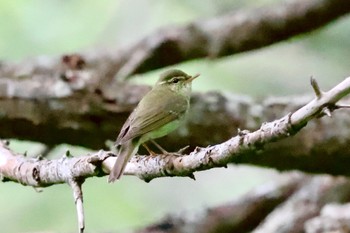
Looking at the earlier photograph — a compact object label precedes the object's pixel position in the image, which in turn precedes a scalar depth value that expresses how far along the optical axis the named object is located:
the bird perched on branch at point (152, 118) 5.05
